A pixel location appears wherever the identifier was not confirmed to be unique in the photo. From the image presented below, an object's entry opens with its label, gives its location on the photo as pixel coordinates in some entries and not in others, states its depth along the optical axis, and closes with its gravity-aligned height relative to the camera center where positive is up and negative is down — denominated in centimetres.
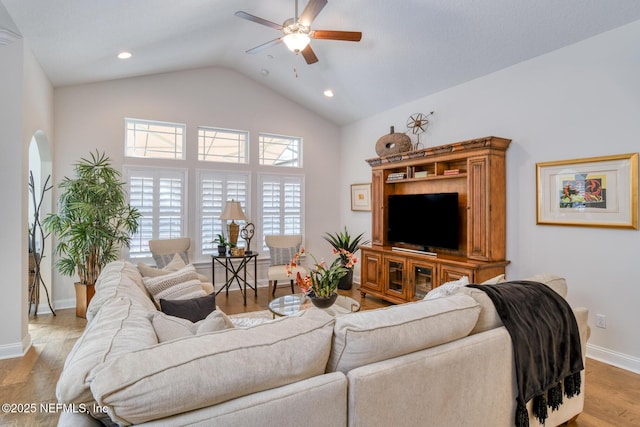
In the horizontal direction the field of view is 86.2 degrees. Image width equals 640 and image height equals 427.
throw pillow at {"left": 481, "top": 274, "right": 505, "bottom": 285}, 225 -43
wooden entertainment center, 378 +1
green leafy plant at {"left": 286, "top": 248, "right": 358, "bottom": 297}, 302 -56
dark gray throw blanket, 172 -66
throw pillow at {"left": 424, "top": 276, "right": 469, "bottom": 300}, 194 -42
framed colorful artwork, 295 +24
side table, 508 -81
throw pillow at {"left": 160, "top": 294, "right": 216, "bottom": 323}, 227 -61
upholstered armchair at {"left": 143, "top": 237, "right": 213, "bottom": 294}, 475 -45
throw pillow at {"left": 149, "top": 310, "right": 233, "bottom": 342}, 149 -49
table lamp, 506 +2
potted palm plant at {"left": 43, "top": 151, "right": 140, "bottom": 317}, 396 -6
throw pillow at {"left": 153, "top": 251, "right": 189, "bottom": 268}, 475 -58
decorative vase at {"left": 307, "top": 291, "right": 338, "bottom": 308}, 301 -74
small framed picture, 588 +36
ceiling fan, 284 +162
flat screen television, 421 -4
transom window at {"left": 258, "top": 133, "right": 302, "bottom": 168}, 596 +121
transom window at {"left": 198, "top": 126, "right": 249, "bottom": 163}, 550 +120
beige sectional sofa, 96 -52
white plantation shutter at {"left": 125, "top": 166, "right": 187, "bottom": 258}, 499 +22
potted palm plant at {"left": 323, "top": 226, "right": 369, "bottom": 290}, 573 -45
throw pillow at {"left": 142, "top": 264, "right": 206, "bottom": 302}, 251 -51
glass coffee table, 315 -85
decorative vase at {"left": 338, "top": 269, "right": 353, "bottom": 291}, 572 -111
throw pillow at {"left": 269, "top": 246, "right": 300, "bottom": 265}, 550 -61
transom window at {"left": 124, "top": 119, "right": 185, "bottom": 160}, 505 +119
